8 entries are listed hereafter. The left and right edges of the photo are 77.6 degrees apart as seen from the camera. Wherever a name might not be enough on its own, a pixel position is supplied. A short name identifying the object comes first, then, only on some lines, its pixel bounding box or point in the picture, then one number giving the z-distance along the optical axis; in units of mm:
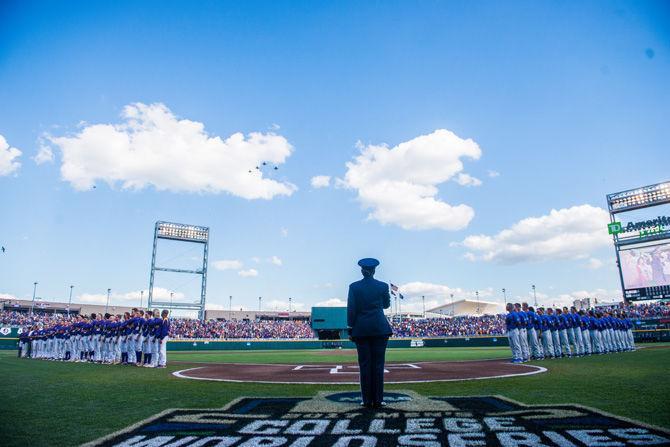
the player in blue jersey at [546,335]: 16438
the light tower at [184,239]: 51781
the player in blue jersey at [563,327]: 17328
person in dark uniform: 5723
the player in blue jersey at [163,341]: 15156
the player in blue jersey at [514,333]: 14773
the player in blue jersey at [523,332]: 14898
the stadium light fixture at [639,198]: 45562
